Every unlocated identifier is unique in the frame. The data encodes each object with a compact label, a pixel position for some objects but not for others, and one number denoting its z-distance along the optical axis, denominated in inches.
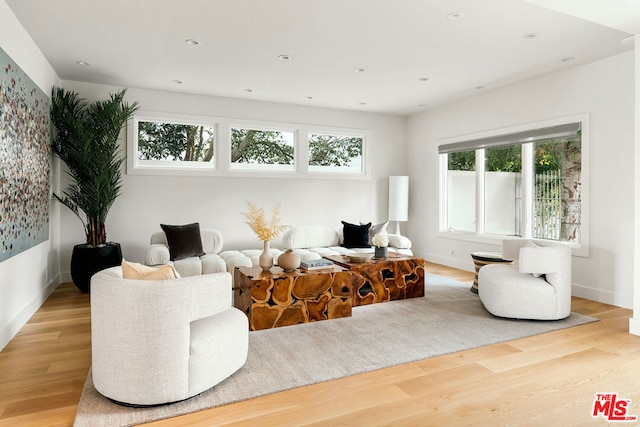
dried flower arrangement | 147.7
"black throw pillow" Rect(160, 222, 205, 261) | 191.0
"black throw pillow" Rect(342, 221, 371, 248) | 232.7
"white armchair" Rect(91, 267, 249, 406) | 85.0
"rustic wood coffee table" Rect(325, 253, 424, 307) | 173.0
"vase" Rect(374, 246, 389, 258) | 185.6
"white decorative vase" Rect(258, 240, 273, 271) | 151.2
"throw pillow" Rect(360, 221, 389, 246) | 234.9
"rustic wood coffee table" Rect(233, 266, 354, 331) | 139.7
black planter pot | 183.6
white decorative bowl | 180.9
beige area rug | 88.2
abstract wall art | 124.7
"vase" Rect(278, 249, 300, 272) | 150.6
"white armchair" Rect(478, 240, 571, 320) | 144.9
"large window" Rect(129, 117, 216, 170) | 228.5
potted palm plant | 184.4
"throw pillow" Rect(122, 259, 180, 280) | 93.3
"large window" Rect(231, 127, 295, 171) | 249.4
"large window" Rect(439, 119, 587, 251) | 191.9
